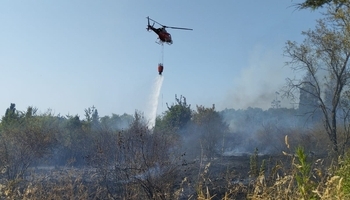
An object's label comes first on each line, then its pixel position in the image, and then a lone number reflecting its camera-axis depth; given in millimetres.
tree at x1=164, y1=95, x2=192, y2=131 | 46625
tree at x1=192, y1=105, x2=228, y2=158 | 40688
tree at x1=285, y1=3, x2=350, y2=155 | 19172
